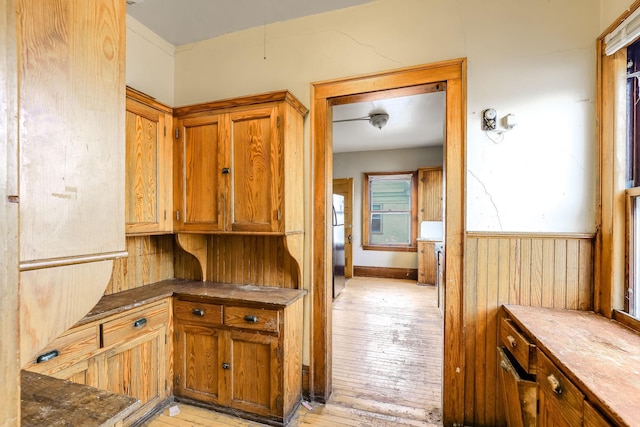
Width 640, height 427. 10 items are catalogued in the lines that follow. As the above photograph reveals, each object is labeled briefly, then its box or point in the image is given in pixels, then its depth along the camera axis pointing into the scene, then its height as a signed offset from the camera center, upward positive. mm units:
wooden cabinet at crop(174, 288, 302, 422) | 1824 -971
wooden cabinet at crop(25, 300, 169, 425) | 1413 -808
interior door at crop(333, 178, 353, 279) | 6086 -184
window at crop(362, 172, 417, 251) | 5984 +12
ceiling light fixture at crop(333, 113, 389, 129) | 3777 +1276
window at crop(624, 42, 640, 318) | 1426 +177
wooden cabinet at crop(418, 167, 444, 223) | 5566 +388
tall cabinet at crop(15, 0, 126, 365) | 673 +143
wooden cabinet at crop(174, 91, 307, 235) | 1899 +331
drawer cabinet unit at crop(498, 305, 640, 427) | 869 -551
